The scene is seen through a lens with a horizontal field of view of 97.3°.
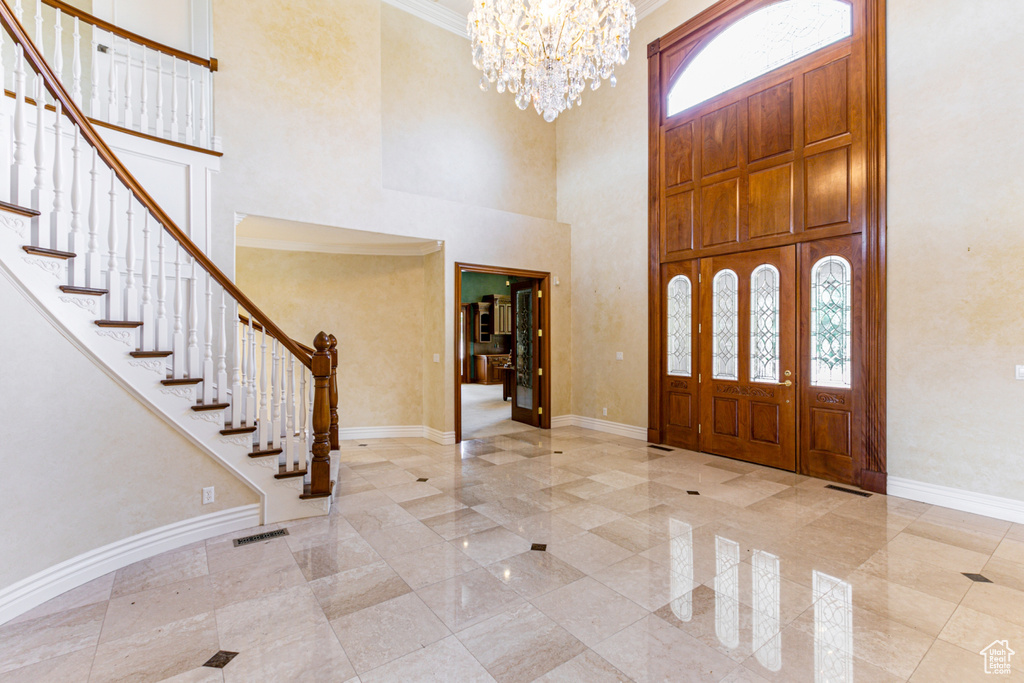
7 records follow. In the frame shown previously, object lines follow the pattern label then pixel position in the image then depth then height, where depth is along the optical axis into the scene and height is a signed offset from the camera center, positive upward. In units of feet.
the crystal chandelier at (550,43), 12.53 +8.65
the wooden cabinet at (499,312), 44.60 +3.33
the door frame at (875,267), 13.61 +2.36
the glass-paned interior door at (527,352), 23.91 -0.38
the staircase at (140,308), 8.33 +0.83
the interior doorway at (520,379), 22.91 -1.88
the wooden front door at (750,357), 15.84 -0.46
